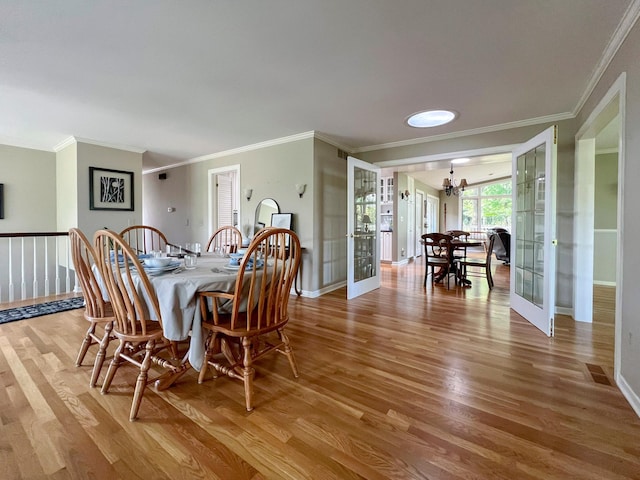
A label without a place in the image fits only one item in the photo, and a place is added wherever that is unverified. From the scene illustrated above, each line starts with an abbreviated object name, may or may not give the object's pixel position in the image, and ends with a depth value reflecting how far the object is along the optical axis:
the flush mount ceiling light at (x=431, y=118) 3.26
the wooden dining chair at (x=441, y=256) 4.50
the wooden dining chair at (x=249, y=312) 1.61
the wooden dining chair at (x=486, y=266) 4.56
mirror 4.49
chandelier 7.02
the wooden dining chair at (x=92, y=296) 1.81
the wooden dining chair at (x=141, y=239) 4.91
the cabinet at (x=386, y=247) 7.36
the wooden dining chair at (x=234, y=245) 3.21
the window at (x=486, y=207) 10.17
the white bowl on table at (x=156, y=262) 1.86
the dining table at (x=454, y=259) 4.46
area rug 3.10
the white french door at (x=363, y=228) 3.92
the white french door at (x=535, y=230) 2.64
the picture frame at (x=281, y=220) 4.28
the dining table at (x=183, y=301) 1.59
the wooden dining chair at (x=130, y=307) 1.52
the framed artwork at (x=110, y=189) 4.34
